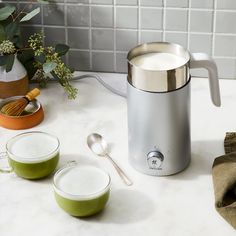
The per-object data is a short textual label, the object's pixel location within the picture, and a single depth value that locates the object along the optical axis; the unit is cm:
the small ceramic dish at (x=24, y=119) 164
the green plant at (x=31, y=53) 170
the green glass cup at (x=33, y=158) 148
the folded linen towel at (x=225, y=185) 139
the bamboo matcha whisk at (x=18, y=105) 166
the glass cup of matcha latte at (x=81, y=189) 139
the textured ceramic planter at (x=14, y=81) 173
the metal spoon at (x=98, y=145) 157
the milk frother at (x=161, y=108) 143
